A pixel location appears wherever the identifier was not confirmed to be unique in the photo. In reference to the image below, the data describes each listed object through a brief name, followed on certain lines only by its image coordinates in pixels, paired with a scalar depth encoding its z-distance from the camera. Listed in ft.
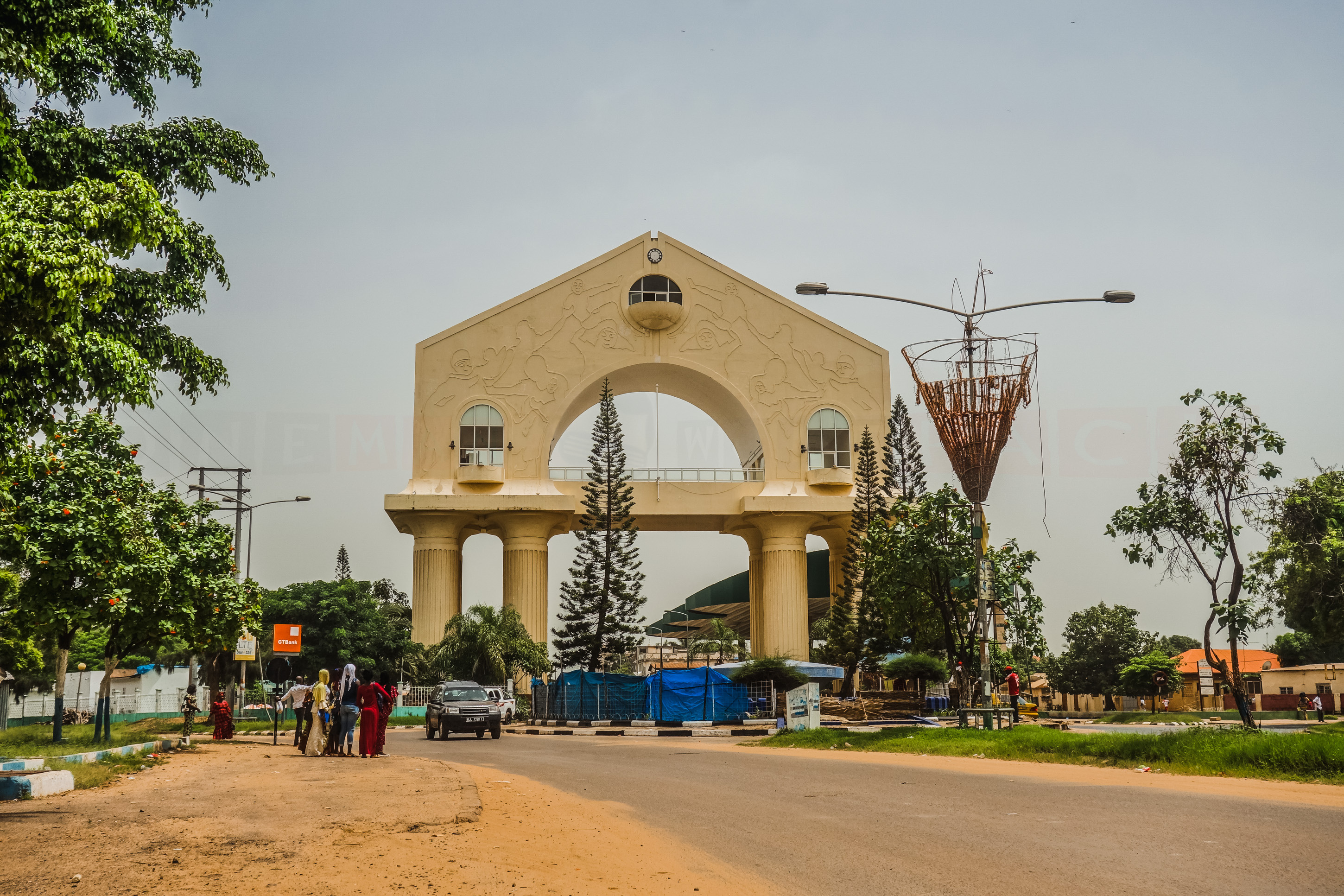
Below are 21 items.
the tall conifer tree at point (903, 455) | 147.64
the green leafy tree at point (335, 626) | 168.25
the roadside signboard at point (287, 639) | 104.83
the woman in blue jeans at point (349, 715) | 58.80
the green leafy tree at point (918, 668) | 123.85
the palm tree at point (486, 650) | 128.36
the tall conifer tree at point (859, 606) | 132.77
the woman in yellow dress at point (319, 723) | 60.13
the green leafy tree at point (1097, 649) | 200.95
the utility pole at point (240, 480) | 146.61
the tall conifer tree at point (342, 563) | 260.01
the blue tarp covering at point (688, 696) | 101.40
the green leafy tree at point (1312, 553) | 79.87
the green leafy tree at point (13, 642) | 59.82
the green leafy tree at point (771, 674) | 105.81
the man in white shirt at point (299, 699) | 66.14
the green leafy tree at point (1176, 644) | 266.16
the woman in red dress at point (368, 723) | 57.11
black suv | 84.74
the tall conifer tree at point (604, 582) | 134.82
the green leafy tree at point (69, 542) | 52.85
